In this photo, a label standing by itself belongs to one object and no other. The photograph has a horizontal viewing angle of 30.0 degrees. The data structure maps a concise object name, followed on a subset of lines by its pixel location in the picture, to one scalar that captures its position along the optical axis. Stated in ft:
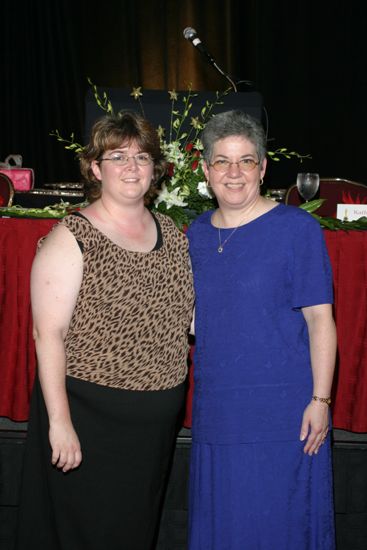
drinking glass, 8.06
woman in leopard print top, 5.46
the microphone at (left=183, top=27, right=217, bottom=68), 9.15
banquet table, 7.77
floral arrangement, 7.57
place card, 8.32
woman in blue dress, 5.88
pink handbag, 13.62
